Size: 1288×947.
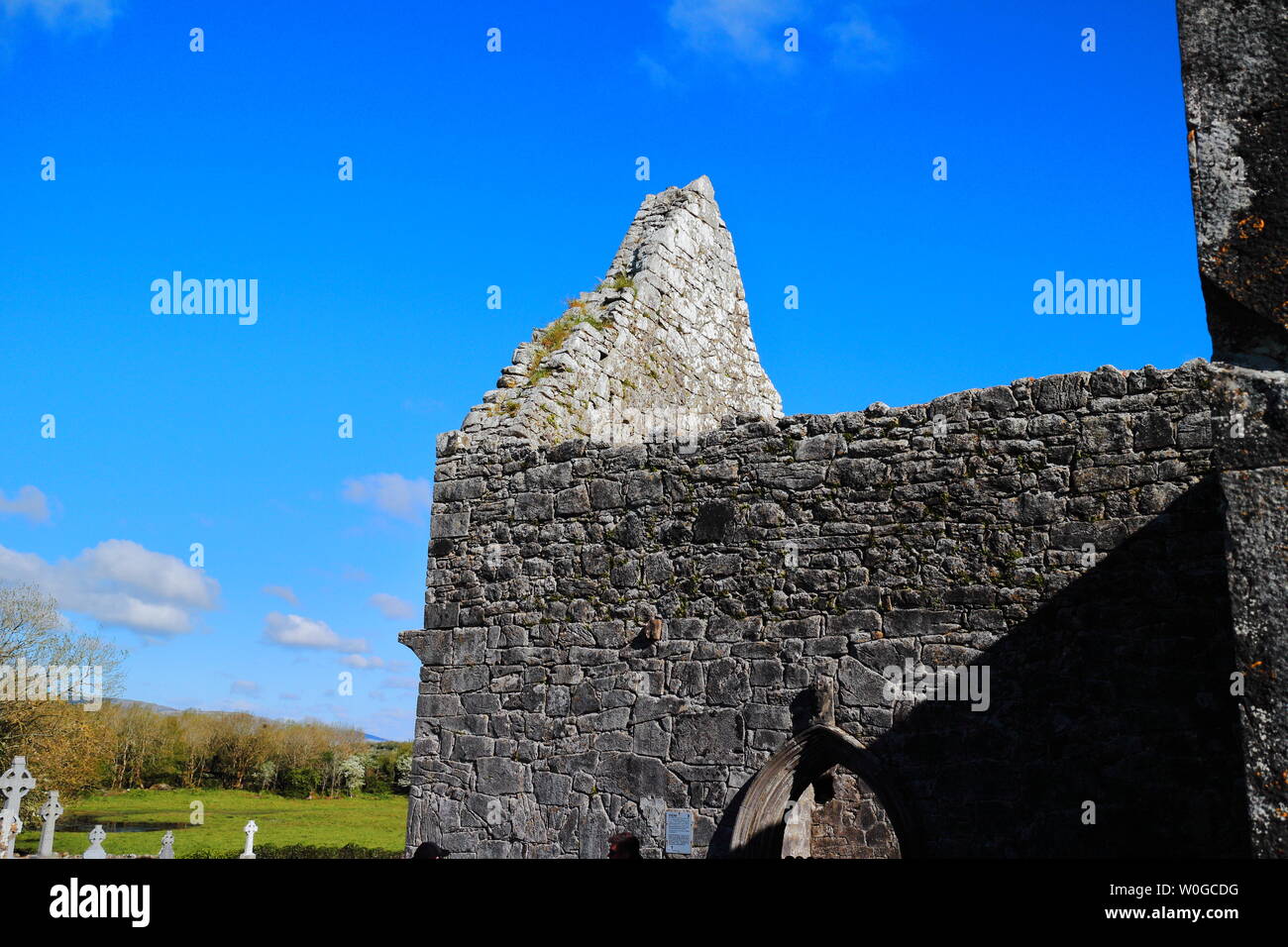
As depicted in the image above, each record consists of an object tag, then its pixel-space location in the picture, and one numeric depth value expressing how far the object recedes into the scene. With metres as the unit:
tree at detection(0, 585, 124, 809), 29.41
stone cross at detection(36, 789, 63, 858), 20.95
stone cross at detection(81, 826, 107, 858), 19.02
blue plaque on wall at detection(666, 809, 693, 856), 8.52
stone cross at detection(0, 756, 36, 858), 19.05
